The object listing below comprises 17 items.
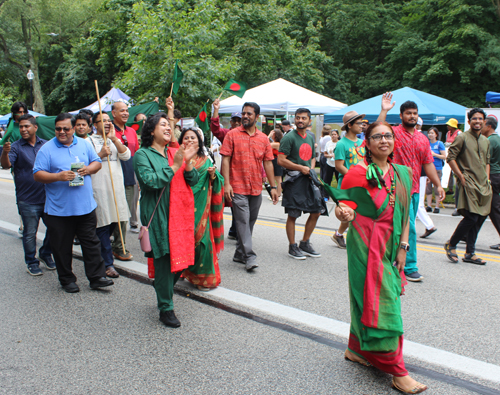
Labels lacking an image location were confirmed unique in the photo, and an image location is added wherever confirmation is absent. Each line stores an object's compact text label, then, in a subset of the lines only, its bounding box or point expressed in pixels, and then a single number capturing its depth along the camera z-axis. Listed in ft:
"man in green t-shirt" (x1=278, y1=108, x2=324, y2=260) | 20.25
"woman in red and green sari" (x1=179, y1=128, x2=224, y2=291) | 15.83
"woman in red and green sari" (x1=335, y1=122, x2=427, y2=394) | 9.64
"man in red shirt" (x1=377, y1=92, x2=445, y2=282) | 16.99
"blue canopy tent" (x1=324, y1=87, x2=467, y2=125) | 44.14
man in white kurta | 18.00
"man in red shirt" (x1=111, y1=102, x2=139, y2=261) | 20.38
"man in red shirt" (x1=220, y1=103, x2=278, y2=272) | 18.98
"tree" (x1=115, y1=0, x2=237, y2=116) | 49.52
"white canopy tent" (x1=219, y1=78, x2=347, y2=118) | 50.08
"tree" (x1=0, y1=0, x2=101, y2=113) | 117.29
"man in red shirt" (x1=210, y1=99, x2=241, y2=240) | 21.57
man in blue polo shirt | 15.49
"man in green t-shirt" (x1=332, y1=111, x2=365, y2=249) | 19.76
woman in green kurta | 12.71
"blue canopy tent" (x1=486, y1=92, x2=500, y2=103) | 41.49
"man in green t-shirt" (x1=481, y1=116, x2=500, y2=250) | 21.04
